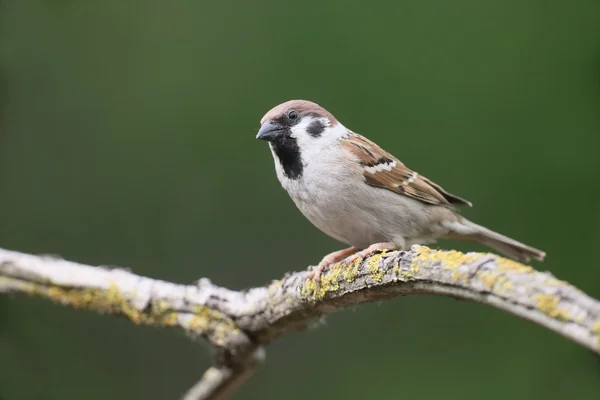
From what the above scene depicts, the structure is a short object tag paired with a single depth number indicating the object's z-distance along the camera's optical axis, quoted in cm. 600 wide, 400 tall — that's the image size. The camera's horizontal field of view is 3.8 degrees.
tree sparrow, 386
